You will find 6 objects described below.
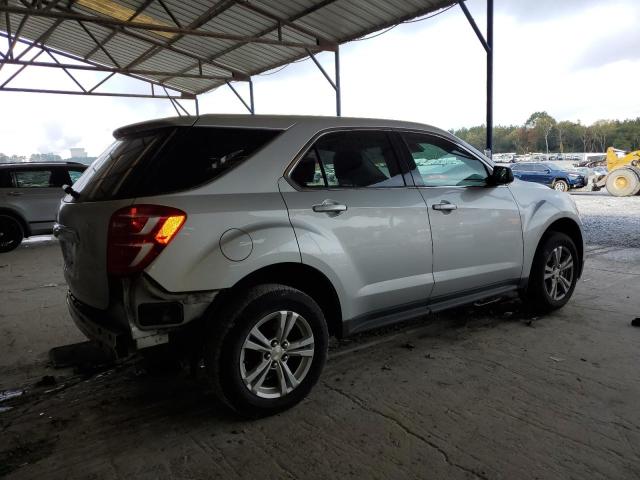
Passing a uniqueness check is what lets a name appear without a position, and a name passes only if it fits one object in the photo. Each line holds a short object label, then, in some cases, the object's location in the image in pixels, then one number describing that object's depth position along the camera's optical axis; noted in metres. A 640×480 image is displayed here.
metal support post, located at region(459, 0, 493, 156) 9.50
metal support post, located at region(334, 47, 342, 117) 13.60
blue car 20.64
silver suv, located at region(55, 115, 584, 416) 2.32
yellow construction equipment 16.89
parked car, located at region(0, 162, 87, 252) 8.88
